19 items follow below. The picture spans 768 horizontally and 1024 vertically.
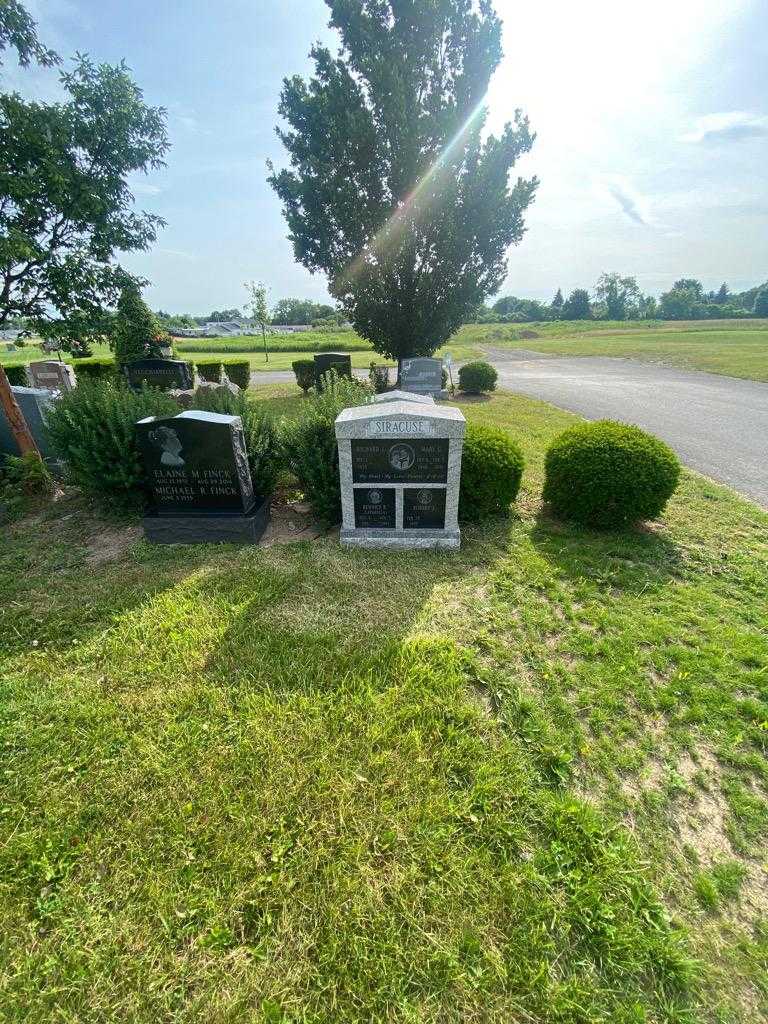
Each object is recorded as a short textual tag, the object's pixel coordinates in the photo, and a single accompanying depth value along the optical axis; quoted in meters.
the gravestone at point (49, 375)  12.38
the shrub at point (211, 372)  20.22
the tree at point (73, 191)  4.73
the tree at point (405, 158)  13.25
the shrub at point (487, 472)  5.13
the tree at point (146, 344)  19.55
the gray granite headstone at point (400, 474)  4.49
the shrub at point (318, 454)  5.22
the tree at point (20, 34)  4.66
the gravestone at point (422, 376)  14.38
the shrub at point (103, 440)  5.43
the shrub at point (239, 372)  20.12
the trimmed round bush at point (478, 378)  16.06
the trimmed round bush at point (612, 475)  4.83
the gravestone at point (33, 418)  6.73
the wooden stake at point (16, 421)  6.04
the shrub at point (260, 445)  5.50
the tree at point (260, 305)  45.47
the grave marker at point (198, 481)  4.75
